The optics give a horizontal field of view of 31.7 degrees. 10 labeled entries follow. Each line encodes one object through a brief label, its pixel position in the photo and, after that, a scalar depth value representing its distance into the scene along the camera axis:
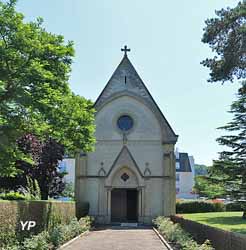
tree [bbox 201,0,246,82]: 16.69
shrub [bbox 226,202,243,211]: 45.25
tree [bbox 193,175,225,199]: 34.41
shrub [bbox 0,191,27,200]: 23.16
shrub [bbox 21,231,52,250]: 14.65
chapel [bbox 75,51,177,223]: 35.81
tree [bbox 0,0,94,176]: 13.73
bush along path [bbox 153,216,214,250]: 14.29
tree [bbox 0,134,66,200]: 30.20
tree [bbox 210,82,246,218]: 32.81
